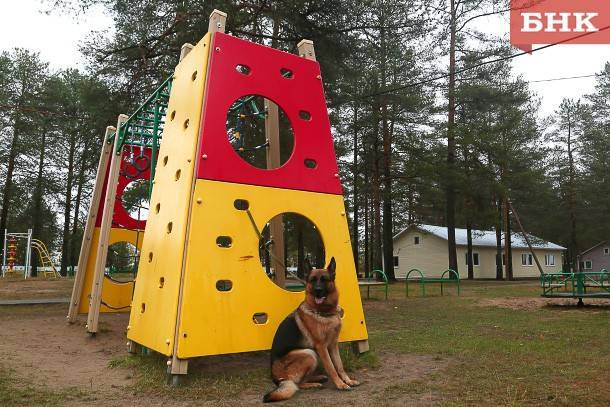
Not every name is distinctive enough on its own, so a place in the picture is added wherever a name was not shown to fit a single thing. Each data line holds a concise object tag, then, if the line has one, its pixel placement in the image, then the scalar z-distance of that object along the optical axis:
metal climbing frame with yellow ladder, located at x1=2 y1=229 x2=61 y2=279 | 25.74
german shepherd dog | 4.69
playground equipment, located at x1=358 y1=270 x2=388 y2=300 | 13.24
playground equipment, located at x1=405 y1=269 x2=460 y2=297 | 15.81
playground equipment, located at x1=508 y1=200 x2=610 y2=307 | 11.73
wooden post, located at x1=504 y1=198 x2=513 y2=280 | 31.96
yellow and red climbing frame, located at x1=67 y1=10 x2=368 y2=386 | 5.04
